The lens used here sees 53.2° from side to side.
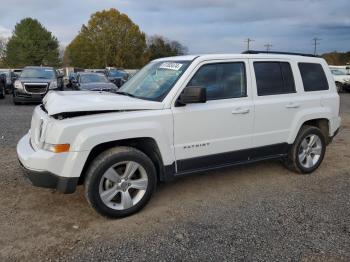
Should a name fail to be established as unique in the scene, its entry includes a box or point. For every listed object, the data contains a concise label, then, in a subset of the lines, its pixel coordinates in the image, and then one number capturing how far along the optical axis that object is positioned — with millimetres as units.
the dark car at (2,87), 17628
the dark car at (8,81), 21372
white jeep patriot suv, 3625
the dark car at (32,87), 14670
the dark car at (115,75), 24067
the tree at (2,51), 65281
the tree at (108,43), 60438
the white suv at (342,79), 24450
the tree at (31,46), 58594
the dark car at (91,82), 13183
